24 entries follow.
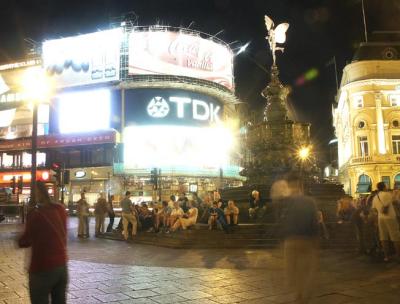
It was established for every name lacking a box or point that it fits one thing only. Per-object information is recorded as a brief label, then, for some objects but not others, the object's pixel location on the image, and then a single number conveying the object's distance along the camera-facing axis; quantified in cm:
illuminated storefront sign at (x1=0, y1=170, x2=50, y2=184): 4743
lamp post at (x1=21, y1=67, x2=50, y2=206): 1259
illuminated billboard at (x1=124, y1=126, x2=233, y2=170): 4516
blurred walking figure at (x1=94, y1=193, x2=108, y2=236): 1791
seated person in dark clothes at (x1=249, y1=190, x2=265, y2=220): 1495
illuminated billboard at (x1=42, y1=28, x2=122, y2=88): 4603
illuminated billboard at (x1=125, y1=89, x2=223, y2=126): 4609
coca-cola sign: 4544
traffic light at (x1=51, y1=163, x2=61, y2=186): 2094
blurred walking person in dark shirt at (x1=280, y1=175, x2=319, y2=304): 516
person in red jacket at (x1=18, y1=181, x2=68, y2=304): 408
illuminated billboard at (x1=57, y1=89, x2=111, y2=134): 4684
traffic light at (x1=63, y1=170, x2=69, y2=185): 2217
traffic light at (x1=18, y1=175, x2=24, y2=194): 2751
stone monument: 1830
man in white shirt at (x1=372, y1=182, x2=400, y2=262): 948
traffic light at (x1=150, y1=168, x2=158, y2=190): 2598
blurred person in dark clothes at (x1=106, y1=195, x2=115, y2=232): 1841
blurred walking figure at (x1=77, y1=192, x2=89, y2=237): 1764
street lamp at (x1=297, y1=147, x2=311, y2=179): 1840
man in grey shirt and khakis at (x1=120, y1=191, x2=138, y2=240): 1577
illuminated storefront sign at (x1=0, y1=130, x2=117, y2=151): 4475
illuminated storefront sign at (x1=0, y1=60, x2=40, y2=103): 5341
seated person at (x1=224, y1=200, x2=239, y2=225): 1372
